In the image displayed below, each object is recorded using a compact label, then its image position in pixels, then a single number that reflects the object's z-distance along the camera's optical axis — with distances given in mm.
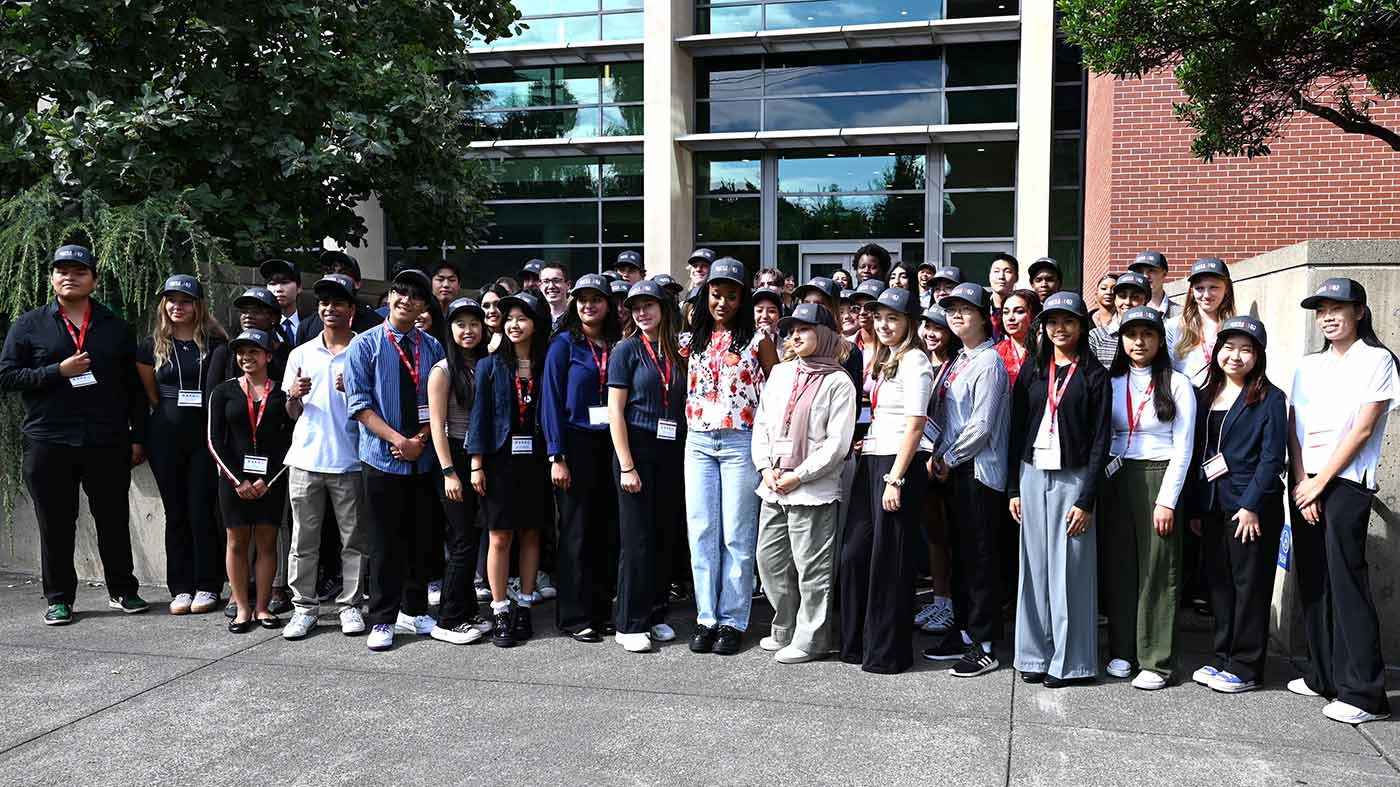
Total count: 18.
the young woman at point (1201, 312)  6309
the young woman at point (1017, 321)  6477
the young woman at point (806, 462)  5793
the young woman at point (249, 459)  6410
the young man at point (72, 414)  6676
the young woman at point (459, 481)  6207
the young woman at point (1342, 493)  5035
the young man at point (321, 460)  6410
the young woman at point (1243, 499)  5312
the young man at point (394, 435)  6180
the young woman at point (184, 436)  6793
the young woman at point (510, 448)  6168
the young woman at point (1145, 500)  5426
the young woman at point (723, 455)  6078
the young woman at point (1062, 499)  5445
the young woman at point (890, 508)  5664
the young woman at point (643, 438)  6125
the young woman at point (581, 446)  6211
